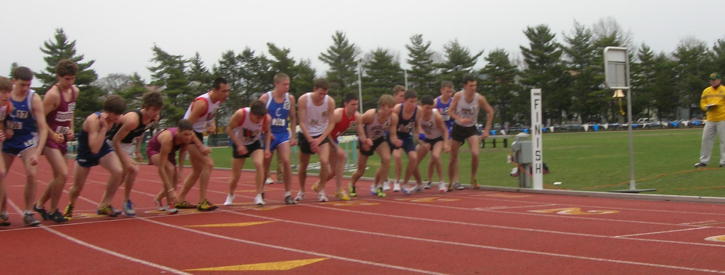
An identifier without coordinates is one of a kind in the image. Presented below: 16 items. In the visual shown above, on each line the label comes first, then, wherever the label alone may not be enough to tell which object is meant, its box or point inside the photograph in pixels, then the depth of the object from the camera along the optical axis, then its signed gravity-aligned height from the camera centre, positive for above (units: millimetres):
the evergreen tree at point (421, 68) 67438 +6486
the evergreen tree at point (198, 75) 63969 +6041
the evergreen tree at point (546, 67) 65625 +6059
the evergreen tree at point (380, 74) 66562 +5906
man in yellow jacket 12580 +166
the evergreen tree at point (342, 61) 67812 +7509
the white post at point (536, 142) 11359 -213
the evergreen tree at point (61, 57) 54719 +6856
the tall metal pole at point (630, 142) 10398 -248
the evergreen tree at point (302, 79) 62534 +5270
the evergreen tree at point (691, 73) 61781 +4860
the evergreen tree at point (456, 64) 67188 +6765
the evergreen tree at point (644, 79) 63812 +4538
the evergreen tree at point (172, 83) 57375 +4935
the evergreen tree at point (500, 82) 67938 +4901
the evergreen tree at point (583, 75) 64312 +5069
